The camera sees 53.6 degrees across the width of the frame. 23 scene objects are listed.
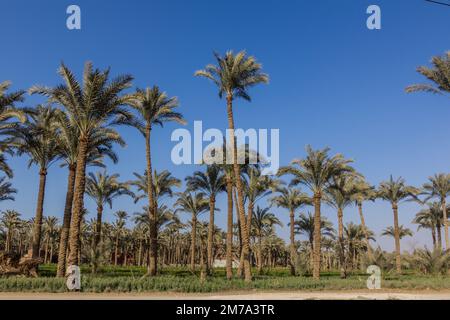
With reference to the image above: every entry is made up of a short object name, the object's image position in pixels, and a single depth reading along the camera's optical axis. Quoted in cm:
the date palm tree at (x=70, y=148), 2633
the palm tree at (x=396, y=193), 4728
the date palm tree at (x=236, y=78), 2972
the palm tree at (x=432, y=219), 5702
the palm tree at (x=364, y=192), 4194
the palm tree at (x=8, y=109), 2384
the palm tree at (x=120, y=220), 7962
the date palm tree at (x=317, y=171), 3331
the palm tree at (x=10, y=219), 6950
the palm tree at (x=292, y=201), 4787
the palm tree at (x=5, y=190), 3949
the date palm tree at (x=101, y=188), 3938
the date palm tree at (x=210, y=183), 3803
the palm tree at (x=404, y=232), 6569
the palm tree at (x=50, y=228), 7625
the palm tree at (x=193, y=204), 4722
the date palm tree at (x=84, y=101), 2272
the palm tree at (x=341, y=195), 4144
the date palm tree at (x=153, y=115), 3167
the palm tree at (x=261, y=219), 5056
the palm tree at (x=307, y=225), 5228
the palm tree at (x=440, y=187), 4928
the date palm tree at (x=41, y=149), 2812
